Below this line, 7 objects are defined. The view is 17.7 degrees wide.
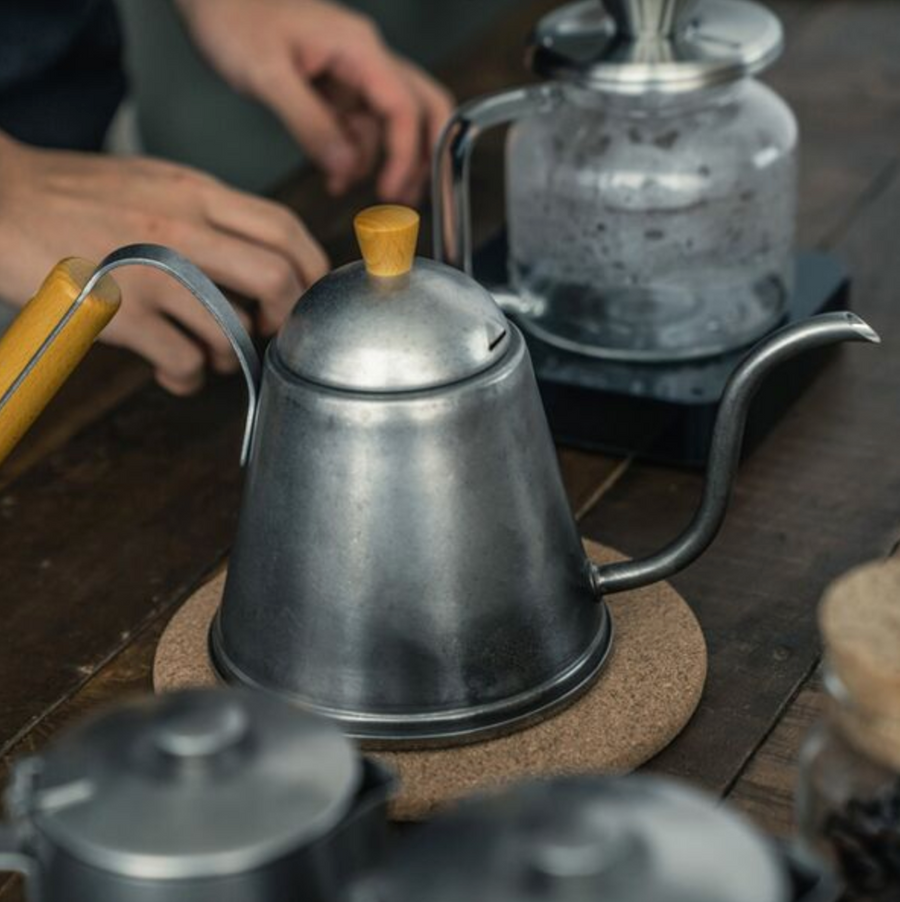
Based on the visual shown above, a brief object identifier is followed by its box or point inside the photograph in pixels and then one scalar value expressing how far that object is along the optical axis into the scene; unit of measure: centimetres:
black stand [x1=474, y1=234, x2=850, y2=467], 121
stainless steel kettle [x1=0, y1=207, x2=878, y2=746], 95
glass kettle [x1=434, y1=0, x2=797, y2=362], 124
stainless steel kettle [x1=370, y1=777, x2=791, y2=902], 72
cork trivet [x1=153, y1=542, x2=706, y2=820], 96
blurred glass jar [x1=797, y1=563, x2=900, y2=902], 81
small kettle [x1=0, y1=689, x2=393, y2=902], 76
